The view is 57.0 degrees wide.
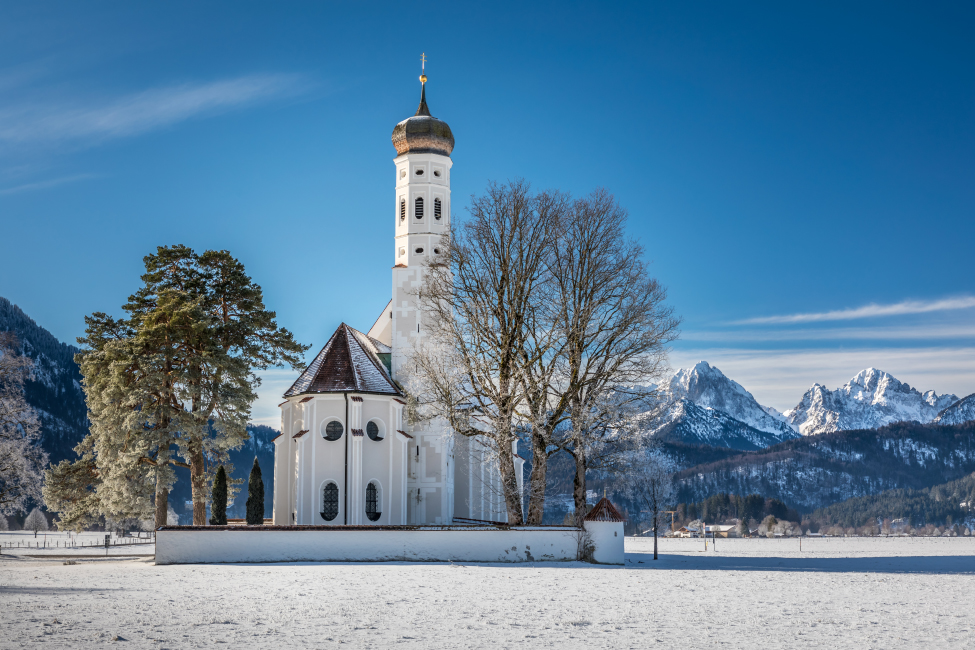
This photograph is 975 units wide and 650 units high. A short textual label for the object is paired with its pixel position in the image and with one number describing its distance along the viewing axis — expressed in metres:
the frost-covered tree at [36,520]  145.38
